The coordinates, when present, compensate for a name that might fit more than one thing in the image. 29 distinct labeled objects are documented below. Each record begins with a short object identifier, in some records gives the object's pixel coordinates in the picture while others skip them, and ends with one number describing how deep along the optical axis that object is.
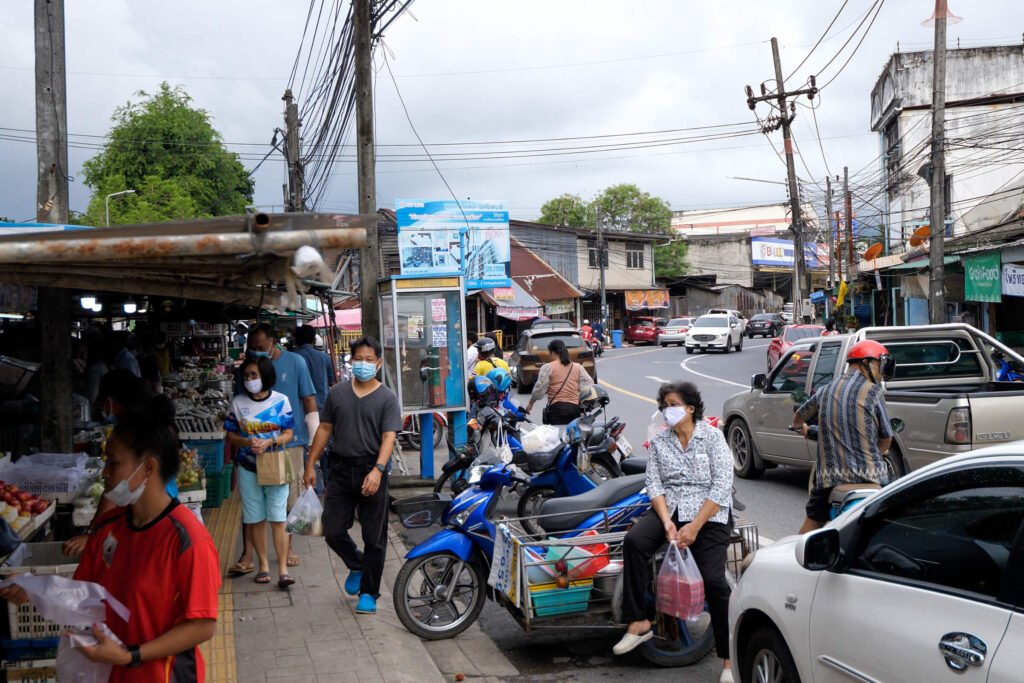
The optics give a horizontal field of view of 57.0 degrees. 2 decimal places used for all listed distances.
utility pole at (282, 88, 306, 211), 23.88
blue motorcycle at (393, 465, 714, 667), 5.66
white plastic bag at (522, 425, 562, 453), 8.90
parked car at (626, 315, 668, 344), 58.59
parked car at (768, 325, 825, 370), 26.59
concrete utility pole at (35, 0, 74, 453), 9.34
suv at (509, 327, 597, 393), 24.19
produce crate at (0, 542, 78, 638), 4.08
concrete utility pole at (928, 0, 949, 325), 18.16
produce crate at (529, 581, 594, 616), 5.59
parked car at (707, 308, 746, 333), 46.26
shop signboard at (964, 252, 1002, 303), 19.69
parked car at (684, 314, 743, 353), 44.06
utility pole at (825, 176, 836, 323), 40.02
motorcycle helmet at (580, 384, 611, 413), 10.94
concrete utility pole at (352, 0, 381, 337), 10.99
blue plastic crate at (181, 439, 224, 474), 9.80
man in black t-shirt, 6.39
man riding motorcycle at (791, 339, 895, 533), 6.29
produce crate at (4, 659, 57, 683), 4.07
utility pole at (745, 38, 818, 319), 29.83
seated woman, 5.25
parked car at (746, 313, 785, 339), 60.16
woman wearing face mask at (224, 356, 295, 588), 6.82
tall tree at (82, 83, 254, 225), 53.19
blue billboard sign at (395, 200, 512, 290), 25.38
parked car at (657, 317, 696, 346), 52.81
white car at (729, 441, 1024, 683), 3.04
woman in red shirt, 2.81
